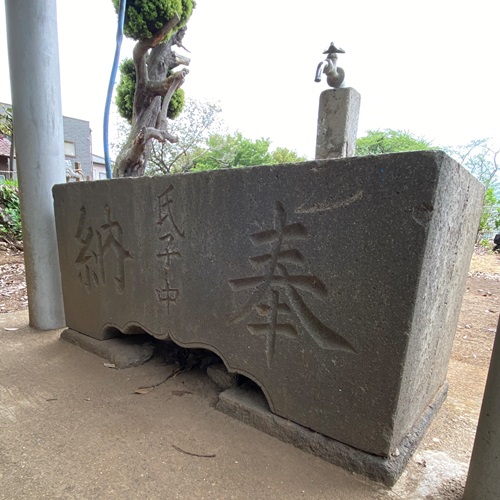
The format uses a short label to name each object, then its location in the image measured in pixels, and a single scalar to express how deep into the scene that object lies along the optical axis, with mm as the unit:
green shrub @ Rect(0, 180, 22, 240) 5734
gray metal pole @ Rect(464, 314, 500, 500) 961
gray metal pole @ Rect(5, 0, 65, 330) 2350
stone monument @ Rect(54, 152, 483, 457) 1079
